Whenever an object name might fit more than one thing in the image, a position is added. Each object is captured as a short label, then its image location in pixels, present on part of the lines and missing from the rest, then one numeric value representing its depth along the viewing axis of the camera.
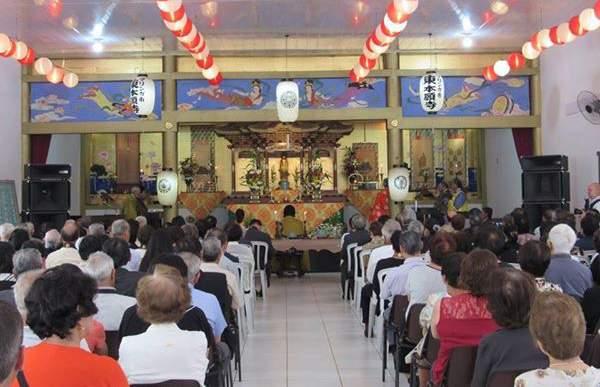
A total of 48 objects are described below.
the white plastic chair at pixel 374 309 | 5.59
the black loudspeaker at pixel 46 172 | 10.95
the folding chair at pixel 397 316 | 4.54
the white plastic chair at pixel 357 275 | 7.60
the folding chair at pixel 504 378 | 2.54
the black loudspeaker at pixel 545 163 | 10.27
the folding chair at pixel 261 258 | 8.76
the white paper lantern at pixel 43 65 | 9.29
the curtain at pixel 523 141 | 12.13
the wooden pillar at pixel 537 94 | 11.85
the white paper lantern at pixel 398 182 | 11.09
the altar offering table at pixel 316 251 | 10.51
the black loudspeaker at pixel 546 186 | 10.27
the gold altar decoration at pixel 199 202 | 13.16
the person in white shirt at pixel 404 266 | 5.01
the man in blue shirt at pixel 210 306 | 3.88
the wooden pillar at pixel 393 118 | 11.81
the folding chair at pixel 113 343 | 3.45
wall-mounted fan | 9.25
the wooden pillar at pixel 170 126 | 11.78
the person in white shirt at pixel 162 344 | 2.76
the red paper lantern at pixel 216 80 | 11.12
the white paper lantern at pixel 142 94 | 10.02
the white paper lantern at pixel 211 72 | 10.41
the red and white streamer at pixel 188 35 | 7.07
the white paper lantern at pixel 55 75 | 9.77
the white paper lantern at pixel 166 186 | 11.27
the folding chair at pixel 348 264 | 8.29
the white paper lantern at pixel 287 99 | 10.49
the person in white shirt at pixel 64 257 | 5.00
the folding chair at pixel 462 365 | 3.07
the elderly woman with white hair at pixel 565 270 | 4.28
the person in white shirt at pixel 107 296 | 3.56
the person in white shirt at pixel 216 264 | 4.98
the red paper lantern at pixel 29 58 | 9.01
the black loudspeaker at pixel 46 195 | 10.90
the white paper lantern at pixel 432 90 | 10.09
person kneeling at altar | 11.04
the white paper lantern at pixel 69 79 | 10.38
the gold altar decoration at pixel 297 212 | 12.97
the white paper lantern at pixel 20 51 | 8.71
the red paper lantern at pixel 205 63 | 9.91
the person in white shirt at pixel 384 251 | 6.32
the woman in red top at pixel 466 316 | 3.24
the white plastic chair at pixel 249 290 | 6.86
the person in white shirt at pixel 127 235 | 5.71
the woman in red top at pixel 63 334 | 2.08
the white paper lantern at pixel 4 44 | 8.15
